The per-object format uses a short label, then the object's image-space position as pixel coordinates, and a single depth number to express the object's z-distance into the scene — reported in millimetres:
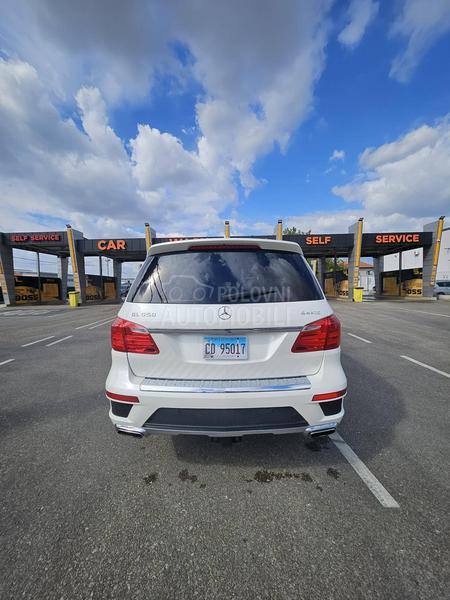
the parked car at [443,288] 27506
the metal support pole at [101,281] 29234
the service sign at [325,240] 24750
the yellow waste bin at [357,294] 23625
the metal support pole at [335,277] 29469
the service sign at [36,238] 24234
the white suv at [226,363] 1902
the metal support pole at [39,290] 27000
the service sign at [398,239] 24062
